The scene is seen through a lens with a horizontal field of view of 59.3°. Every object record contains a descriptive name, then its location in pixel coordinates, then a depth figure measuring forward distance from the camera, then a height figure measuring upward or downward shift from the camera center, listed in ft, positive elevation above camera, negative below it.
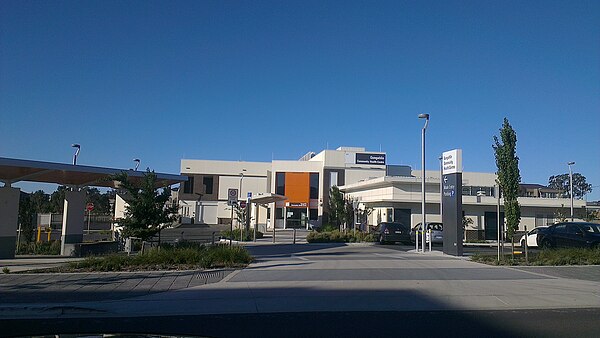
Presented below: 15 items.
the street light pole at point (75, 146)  84.76 +11.62
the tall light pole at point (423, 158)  84.13 +11.53
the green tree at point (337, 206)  150.41 +5.46
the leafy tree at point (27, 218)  80.87 -0.28
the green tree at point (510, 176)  68.33 +7.04
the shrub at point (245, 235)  116.16 -2.89
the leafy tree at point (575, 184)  382.38 +36.08
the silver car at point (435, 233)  107.65 -1.02
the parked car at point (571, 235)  73.20 -0.53
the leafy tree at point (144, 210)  61.93 +1.18
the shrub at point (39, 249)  74.74 -4.60
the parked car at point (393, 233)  108.06 -1.32
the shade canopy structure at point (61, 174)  63.72 +5.92
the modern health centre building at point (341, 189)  145.48 +12.13
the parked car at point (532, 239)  89.71 -1.39
